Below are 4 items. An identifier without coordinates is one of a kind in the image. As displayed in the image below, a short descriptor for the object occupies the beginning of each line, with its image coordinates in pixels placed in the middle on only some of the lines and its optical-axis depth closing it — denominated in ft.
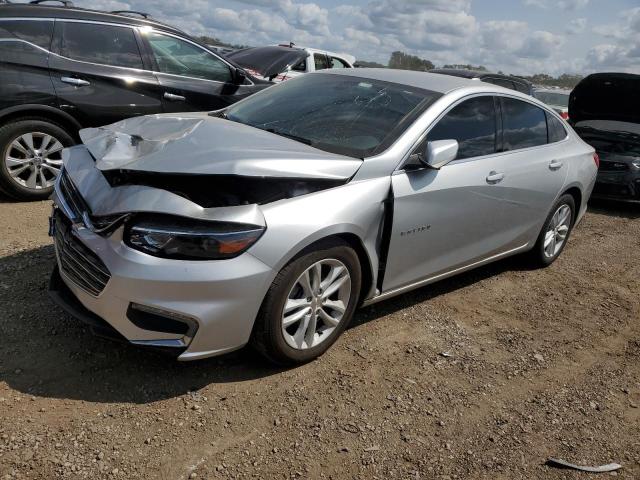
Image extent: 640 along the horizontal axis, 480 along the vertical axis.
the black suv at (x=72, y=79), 17.01
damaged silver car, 8.70
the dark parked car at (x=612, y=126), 25.26
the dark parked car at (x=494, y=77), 35.76
